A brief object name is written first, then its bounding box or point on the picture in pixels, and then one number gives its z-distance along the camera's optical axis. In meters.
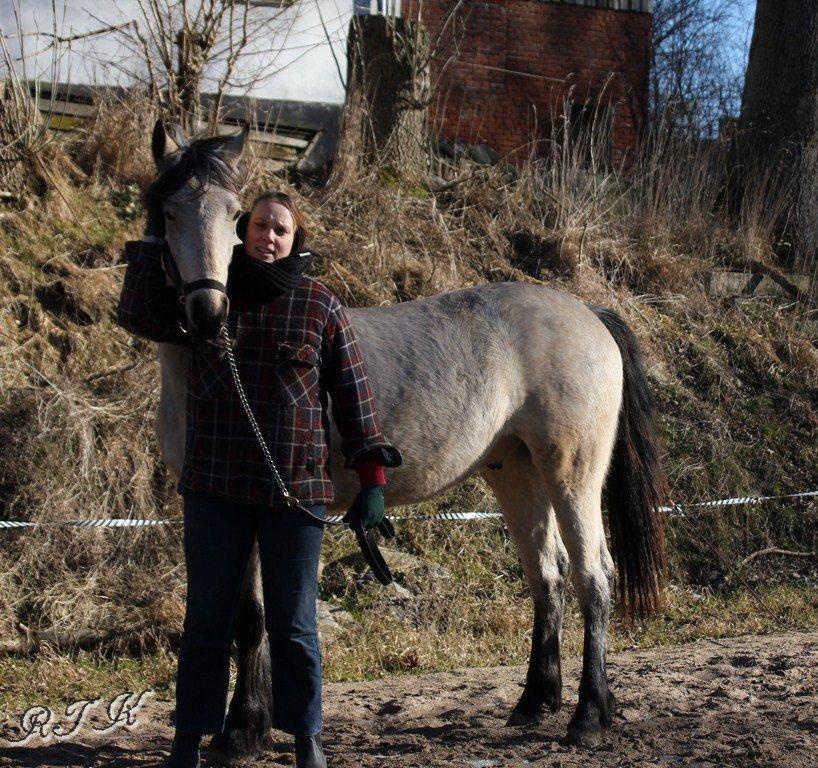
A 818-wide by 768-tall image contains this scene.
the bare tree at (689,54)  26.20
